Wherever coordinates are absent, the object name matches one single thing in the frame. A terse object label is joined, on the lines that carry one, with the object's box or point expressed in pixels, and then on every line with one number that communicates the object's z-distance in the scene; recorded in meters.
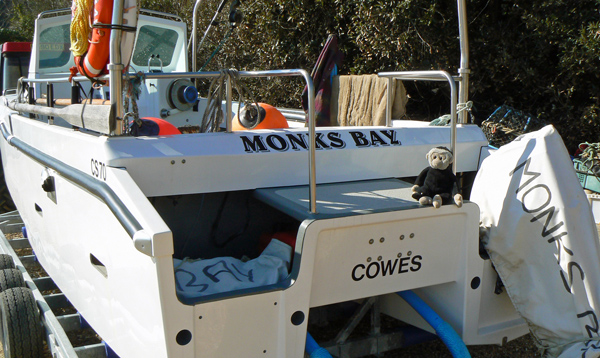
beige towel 4.38
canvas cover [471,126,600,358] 2.92
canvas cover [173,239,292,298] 2.64
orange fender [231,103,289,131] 4.22
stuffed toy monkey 2.92
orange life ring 2.88
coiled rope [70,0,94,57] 3.12
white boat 2.50
